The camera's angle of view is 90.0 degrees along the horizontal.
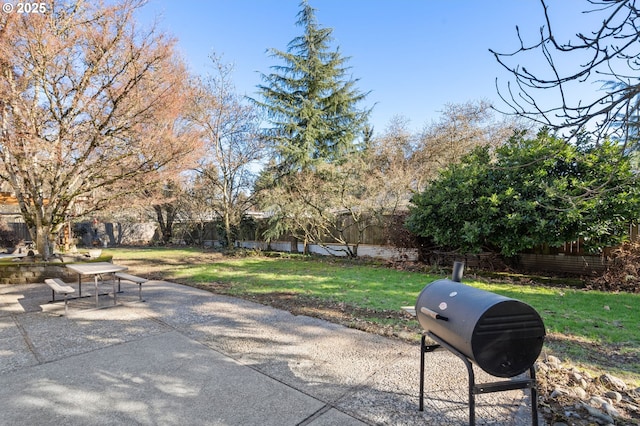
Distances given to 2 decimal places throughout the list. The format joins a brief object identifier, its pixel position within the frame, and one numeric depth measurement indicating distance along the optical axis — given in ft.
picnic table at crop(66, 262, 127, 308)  17.55
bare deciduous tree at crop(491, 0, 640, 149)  6.32
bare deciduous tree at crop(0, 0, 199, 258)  21.84
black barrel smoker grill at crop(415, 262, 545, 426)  6.08
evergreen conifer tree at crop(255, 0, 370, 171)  49.83
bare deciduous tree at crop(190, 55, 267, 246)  43.86
